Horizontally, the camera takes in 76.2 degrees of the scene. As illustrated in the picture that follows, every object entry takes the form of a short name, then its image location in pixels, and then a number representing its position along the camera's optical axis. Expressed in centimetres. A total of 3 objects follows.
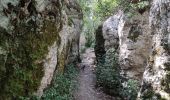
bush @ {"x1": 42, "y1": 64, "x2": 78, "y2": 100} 354
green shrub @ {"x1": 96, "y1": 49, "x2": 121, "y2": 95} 501
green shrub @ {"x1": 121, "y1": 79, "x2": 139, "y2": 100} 382
